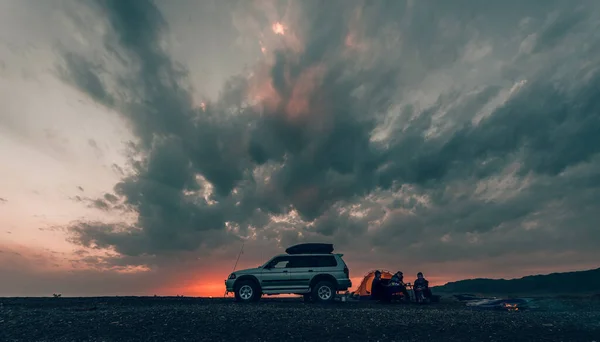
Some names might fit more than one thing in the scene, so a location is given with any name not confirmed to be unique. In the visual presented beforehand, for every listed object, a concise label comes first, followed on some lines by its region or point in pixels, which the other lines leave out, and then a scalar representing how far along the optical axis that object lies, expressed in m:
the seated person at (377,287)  20.17
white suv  19.16
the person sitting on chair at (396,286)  19.67
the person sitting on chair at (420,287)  19.83
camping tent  24.72
